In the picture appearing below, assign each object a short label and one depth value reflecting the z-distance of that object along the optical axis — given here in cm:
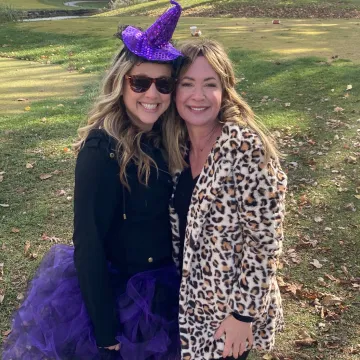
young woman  199
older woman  192
